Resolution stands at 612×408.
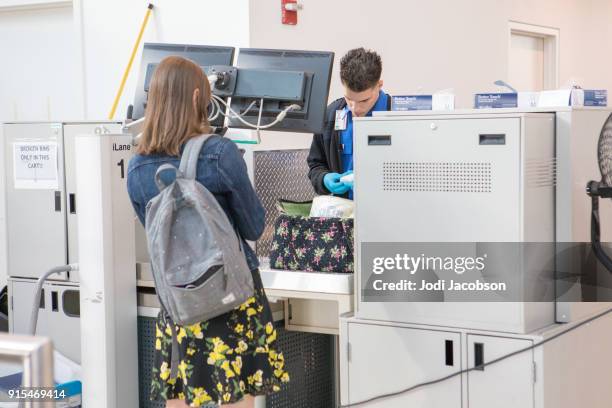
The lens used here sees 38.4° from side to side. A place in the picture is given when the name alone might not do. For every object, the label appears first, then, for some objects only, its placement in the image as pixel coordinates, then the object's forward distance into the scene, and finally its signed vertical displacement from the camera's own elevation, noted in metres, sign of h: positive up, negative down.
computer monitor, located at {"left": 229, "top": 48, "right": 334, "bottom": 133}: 3.06 +0.25
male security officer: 3.25 +0.15
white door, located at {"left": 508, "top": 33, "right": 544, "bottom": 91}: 7.22 +0.77
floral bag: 2.84 -0.28
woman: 2.41 -0.21
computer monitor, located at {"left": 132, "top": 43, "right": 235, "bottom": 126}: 3.27 +0.38
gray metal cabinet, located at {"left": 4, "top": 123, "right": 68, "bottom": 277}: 3.88 -0.25
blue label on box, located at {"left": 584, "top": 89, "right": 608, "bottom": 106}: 2.70 +0.17
